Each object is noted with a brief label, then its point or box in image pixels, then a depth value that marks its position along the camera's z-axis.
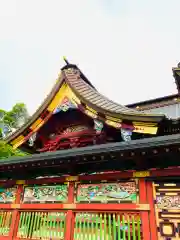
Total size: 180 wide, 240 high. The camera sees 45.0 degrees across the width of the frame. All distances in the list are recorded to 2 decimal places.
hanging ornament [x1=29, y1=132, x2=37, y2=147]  8.34
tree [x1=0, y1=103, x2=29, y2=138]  31.59
